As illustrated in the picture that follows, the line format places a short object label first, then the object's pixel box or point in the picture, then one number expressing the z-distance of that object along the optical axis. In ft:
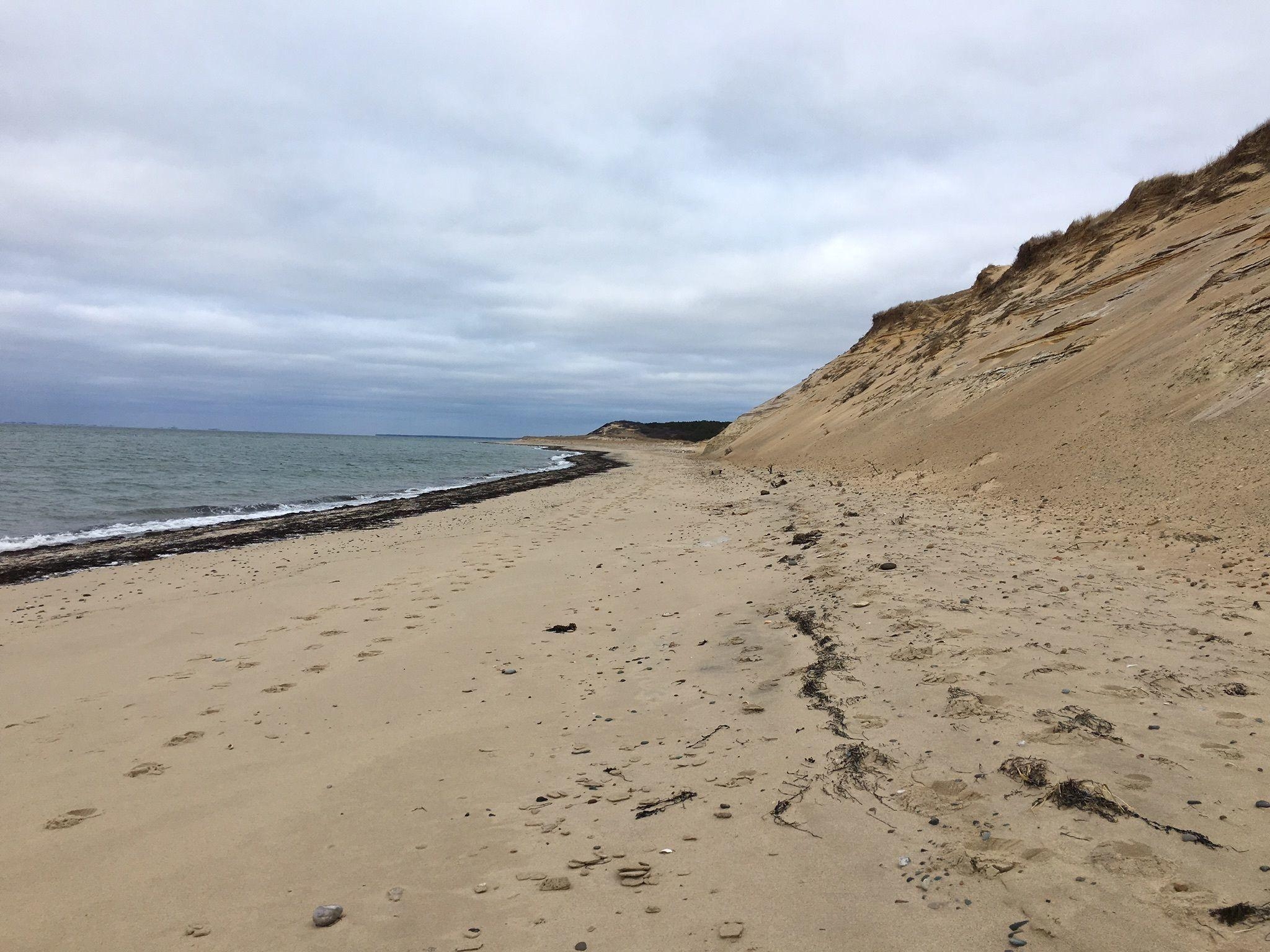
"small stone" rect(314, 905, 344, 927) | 9.27
